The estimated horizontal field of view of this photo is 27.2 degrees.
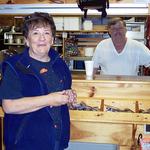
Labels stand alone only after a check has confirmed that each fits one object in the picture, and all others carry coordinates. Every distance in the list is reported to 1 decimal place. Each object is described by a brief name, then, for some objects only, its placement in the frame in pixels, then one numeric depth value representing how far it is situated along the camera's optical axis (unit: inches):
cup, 106.4
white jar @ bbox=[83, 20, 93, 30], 240.8
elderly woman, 62.1
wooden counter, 100.7
